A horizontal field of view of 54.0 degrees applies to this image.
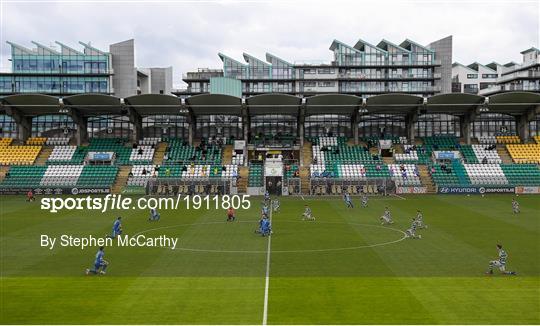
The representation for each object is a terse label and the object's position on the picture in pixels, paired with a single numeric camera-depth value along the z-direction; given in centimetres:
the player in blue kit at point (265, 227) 3491
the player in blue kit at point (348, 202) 5181
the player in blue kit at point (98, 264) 2428
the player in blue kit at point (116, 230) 3394
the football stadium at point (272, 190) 2069
